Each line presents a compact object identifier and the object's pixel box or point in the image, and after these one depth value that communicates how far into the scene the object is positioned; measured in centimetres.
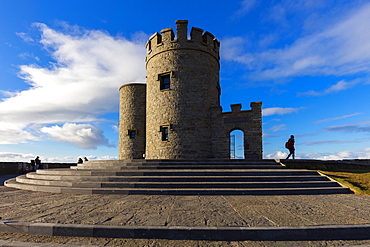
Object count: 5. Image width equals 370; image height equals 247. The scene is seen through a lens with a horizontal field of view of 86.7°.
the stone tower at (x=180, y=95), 1433
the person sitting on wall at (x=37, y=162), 1844
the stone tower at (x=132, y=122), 1933
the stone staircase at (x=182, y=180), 722
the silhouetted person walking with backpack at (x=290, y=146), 1283
